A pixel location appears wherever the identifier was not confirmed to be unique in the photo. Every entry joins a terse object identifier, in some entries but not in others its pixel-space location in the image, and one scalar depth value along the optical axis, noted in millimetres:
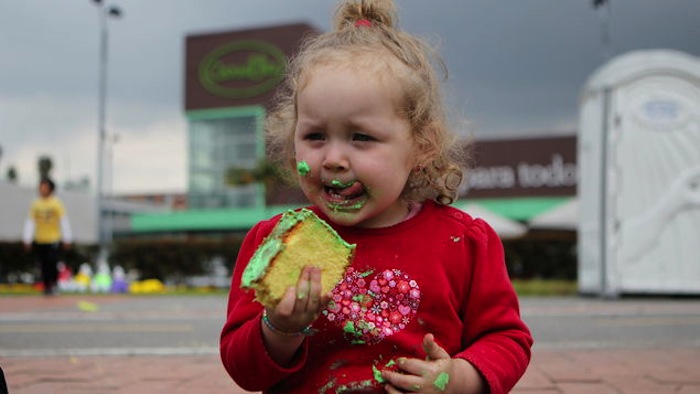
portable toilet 9219
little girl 1502
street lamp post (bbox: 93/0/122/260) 26500
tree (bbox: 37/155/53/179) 63594
